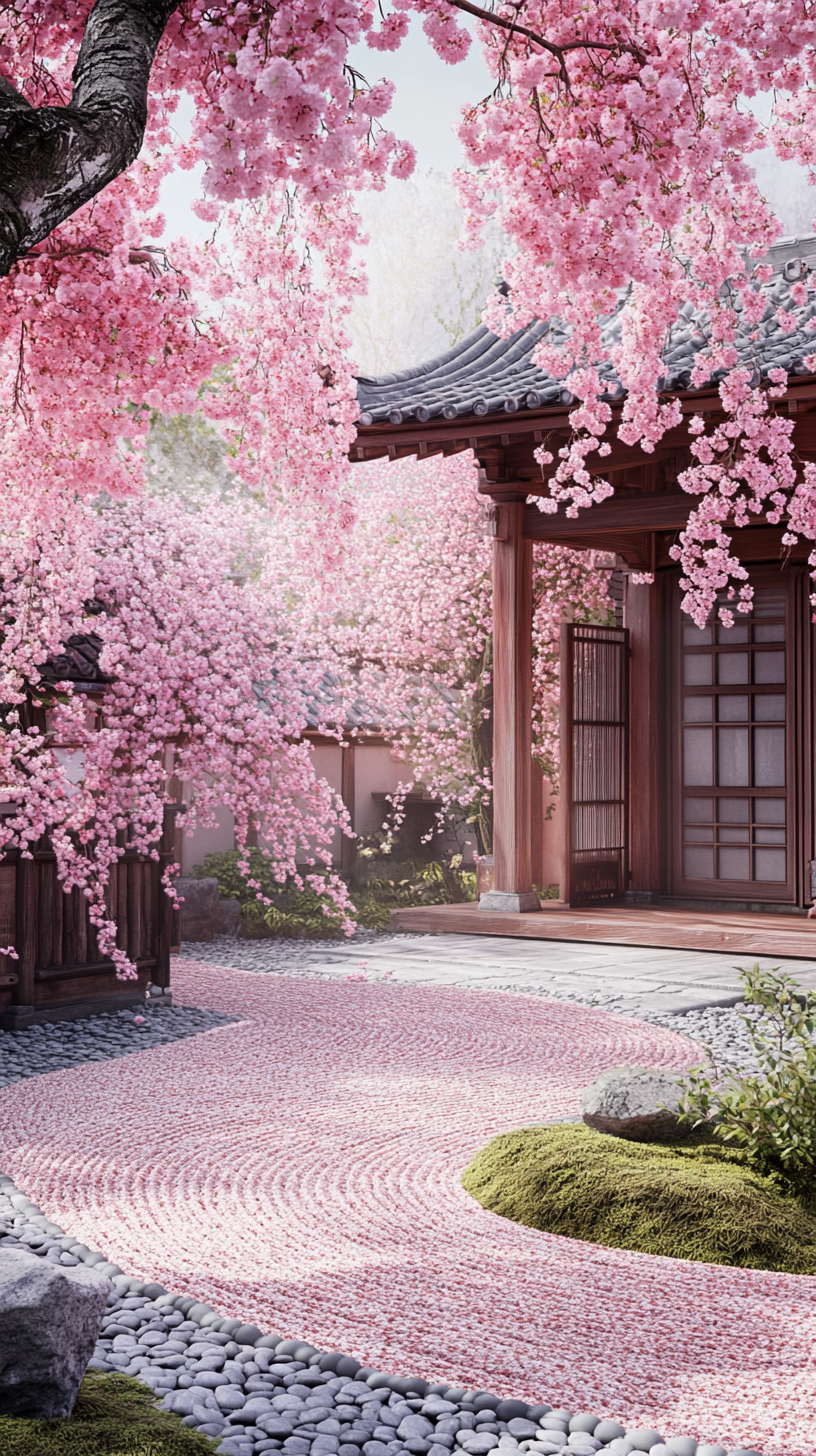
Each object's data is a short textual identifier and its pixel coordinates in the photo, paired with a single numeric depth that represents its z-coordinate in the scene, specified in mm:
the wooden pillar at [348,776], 14477
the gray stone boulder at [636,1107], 4285
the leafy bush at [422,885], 13039
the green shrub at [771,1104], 3904
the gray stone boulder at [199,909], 10781
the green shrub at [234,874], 11469
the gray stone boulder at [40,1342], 2451
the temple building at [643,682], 9531
